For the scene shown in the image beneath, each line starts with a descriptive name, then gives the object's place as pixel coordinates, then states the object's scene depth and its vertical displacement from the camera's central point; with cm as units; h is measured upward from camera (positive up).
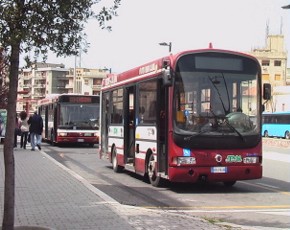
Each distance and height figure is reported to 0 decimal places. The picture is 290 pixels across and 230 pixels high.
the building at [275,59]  12312 +1547
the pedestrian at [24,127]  2594 -29
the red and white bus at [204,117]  1152 +11
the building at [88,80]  12600 +1073
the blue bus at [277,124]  5481 -20
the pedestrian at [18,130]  2688 -46
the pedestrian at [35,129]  2473 -37
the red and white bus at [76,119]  2831 +15
